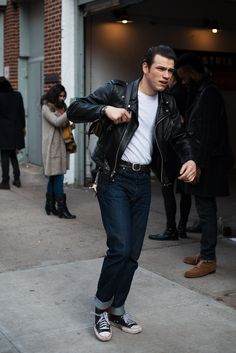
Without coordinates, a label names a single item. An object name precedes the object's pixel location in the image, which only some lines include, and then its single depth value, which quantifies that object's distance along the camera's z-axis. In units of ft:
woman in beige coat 24.02
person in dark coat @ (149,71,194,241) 20.01
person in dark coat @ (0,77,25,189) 32.12
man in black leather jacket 12.46
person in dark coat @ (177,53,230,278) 17.28
